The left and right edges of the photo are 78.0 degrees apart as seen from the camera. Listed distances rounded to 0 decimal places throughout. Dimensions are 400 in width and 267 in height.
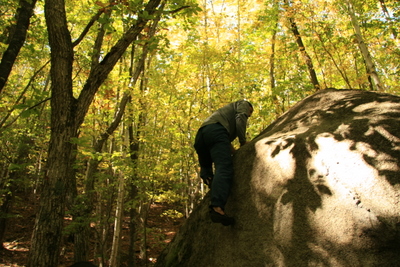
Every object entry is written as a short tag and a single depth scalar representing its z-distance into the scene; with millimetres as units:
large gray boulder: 2064
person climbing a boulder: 3031
